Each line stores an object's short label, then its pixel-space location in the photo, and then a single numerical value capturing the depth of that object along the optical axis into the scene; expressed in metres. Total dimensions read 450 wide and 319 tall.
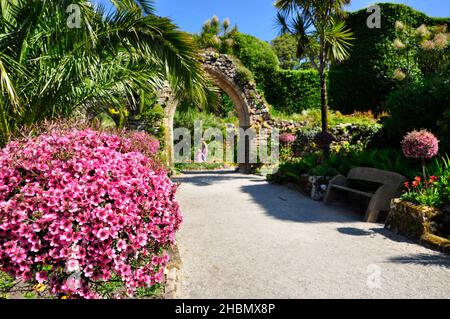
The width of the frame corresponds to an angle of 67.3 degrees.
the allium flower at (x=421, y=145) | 4.51
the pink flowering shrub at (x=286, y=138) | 11.82
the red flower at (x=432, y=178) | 4.53
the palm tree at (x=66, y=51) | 4.48
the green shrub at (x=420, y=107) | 5.66
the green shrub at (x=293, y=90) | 18.53
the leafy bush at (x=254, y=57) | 18.73
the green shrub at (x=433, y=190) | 4.41
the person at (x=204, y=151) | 16.09
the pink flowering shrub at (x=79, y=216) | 2.17
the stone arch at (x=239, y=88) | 12.30
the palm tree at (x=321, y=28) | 9.49
